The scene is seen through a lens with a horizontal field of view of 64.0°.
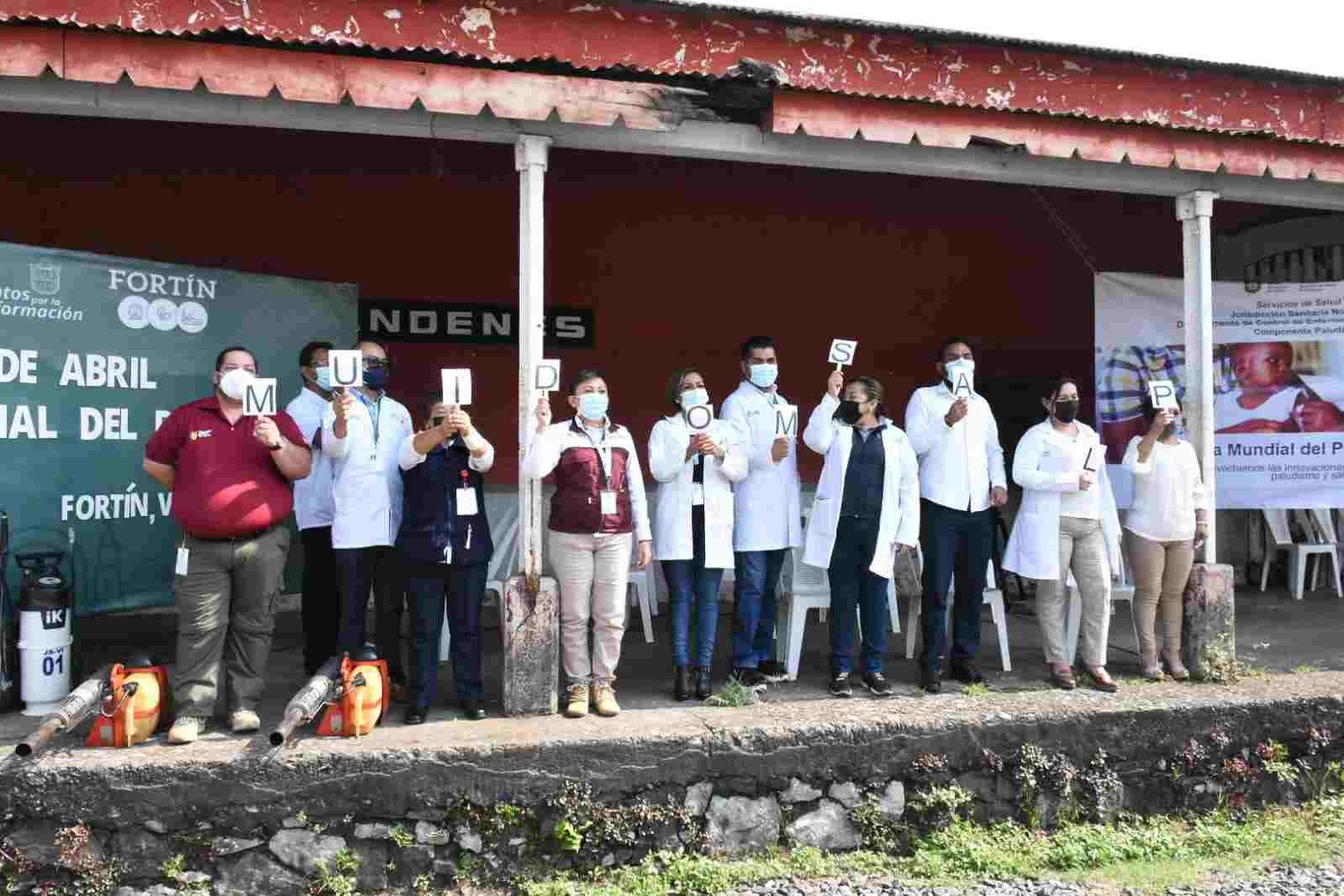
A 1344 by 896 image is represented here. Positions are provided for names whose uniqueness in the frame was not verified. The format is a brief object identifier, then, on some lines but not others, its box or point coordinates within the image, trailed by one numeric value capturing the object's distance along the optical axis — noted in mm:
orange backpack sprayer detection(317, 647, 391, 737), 4277
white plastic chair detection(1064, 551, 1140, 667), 5551
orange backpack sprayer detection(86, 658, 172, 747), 4156
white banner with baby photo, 6613
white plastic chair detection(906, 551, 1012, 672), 5629
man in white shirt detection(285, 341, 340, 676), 5195
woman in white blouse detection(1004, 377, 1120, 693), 5297
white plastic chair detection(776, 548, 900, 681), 5465
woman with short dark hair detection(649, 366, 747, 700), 5004
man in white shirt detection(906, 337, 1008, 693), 5312
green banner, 4895
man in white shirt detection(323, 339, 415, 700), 4758
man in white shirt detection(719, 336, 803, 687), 5211
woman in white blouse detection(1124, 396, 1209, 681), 5430
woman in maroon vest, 4730
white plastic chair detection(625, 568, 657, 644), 6324
